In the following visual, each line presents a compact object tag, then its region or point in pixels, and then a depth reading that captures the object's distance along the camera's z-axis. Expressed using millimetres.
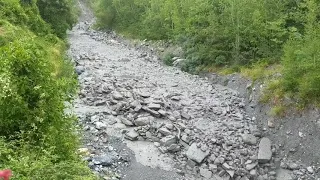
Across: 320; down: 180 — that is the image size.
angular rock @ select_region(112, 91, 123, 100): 15602
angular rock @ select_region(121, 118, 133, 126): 13584
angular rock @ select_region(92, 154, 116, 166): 10767
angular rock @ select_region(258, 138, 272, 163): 12145
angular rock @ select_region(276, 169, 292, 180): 11523
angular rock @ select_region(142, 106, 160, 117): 14175
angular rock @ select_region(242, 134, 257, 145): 13096
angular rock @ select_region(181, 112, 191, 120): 14605
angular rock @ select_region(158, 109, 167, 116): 14258
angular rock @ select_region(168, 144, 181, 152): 12210
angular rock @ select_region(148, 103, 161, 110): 14583
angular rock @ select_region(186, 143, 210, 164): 11715
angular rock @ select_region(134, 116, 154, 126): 13554
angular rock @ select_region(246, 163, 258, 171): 11709
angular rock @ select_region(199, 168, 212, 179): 11156
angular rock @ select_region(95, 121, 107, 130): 13079
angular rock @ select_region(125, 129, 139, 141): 12682
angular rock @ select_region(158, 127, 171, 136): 12945
